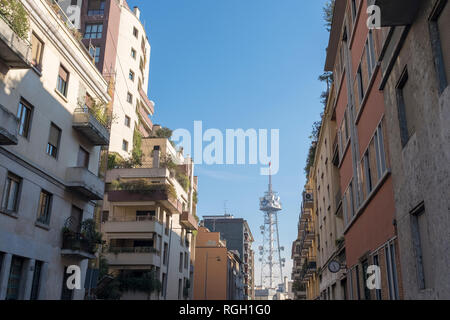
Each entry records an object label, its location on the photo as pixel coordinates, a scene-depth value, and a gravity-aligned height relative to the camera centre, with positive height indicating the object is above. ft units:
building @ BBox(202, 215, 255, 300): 331.57 +47.85
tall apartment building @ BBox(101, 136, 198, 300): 121.60 +19.69
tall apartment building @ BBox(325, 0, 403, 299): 38.27 +15.10
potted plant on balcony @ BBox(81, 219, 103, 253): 67.36 +9.02
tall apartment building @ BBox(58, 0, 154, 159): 151.33 +84.63
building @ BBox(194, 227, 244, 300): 212.43 +14.56
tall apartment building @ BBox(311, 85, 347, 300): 74.31 +17.20
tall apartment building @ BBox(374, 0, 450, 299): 24.08 +10.05
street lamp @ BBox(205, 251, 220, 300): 202.96 +11.42
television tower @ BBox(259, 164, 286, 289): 583.17 +60.18
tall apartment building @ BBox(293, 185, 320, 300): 123.19 +17.51
